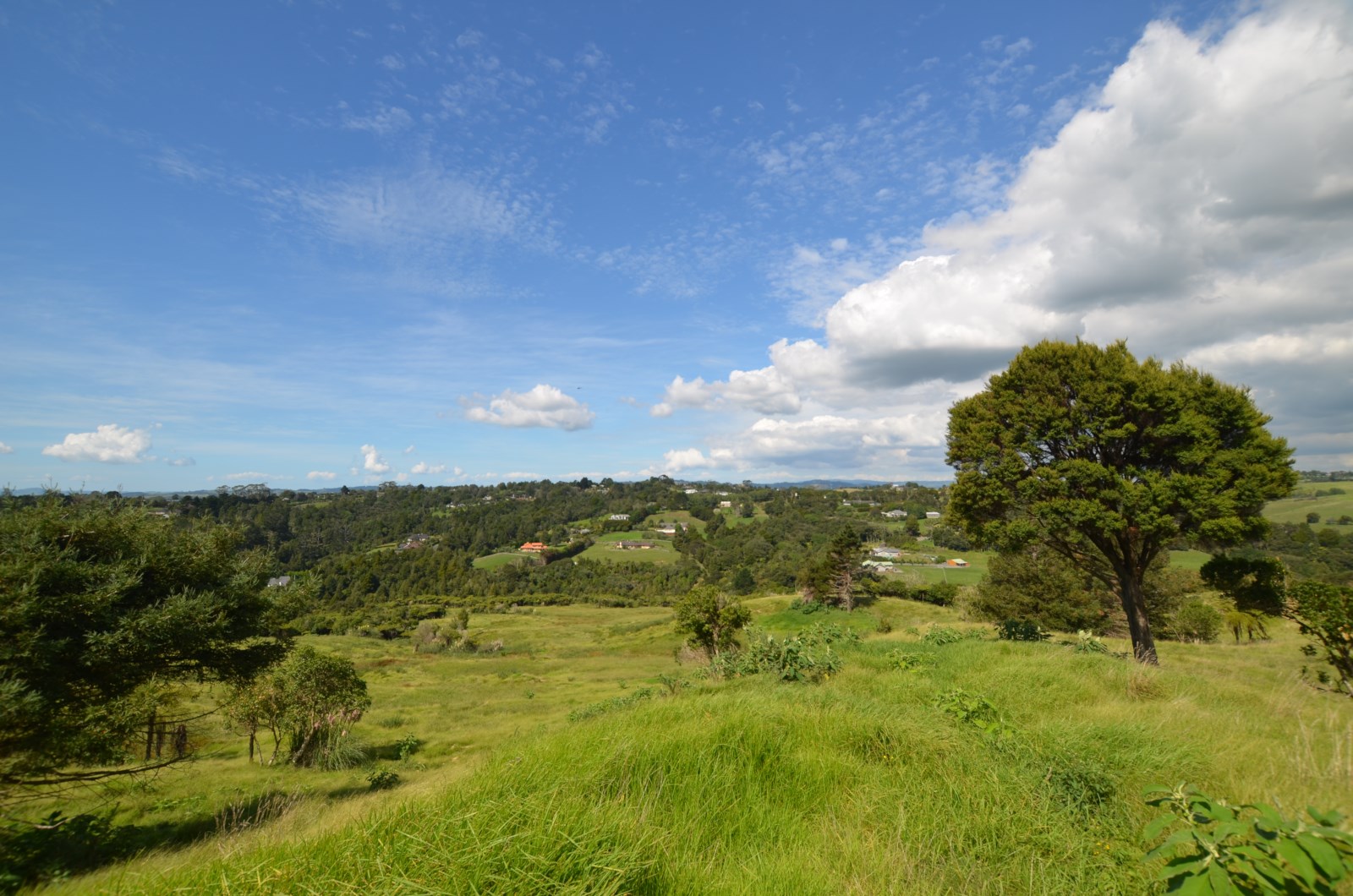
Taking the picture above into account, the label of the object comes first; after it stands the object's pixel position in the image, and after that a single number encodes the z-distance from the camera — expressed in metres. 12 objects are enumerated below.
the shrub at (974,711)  6.16
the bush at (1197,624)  29.05
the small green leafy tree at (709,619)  30.23
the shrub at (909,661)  11.21
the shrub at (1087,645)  13.10
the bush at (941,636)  15.47
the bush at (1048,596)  33.66
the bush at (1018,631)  16.53
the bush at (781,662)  10.32
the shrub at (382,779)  14.48
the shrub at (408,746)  20.08
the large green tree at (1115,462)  13.23
